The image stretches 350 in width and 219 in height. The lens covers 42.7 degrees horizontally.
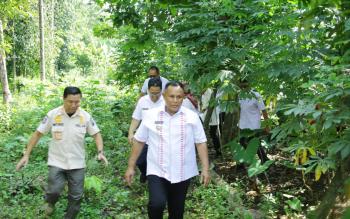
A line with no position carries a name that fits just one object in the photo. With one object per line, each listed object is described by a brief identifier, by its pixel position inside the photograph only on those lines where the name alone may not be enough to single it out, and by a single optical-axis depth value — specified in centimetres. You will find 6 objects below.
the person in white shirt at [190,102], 683
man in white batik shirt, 423
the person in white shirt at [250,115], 728
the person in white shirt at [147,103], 622
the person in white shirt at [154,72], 807
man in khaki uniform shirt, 521
